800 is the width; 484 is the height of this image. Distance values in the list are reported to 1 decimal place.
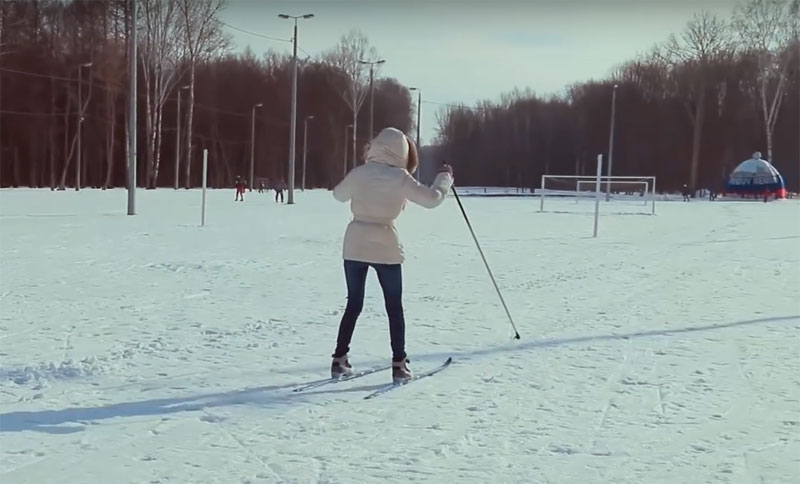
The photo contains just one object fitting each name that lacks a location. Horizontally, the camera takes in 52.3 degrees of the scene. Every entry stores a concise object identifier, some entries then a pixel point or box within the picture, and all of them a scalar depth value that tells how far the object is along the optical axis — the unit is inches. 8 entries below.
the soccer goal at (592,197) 1531.7
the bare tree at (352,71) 2613.7
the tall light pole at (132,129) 917.2
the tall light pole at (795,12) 2154.3
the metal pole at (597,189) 758.5
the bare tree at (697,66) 2473.8
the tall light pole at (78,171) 1663.4
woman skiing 211.6
